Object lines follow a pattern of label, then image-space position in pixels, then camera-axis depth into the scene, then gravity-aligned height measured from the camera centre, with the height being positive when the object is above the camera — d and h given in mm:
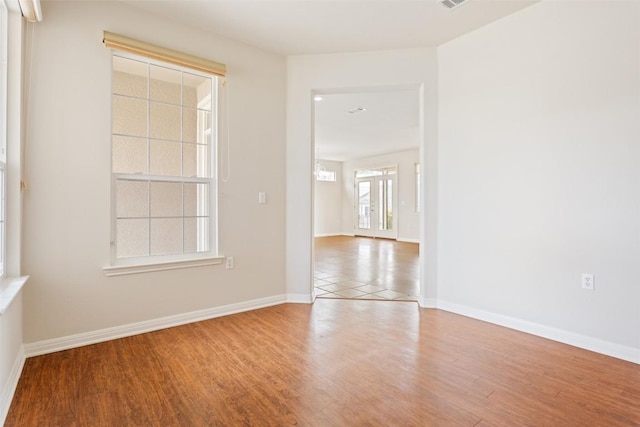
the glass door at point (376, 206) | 10398 +259
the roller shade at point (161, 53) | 2605 +1366
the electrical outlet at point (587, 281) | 2502 -509
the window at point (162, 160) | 2822 +490
